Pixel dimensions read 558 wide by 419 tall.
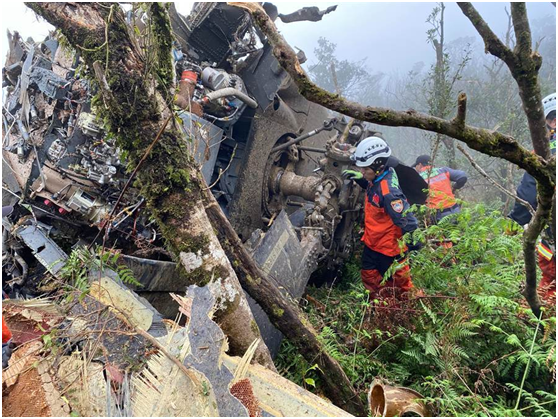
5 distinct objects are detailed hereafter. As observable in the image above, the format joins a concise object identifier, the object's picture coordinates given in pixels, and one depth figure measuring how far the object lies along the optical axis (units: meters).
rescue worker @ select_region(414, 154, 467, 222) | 4.69
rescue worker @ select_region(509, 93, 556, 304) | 3.53
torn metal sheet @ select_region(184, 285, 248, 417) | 1.94
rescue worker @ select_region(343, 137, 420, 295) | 4.15
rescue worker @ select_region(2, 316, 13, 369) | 2.36
